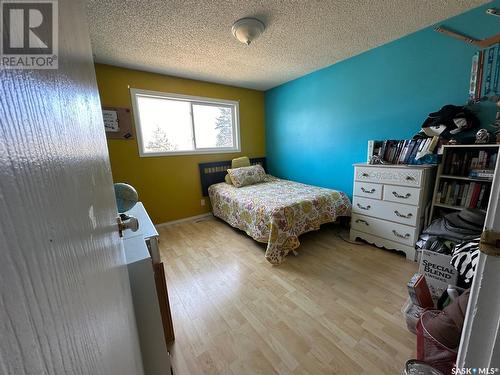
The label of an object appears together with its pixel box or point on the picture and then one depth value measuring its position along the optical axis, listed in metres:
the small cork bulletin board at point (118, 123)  2.71
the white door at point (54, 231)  0.13
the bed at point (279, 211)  2.16
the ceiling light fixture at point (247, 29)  1.84
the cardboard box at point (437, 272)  1.37
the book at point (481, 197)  1.74
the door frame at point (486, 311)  0.52
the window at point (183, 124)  3.04
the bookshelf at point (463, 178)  1.72
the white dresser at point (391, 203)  2.01
